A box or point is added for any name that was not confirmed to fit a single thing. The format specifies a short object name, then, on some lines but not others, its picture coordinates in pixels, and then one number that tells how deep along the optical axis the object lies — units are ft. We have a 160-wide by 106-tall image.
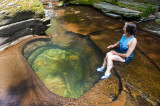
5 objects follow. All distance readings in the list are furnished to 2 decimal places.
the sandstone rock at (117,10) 22.68
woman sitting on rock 8.85
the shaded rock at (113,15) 23.90
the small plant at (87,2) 33.78
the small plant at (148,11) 22.43
